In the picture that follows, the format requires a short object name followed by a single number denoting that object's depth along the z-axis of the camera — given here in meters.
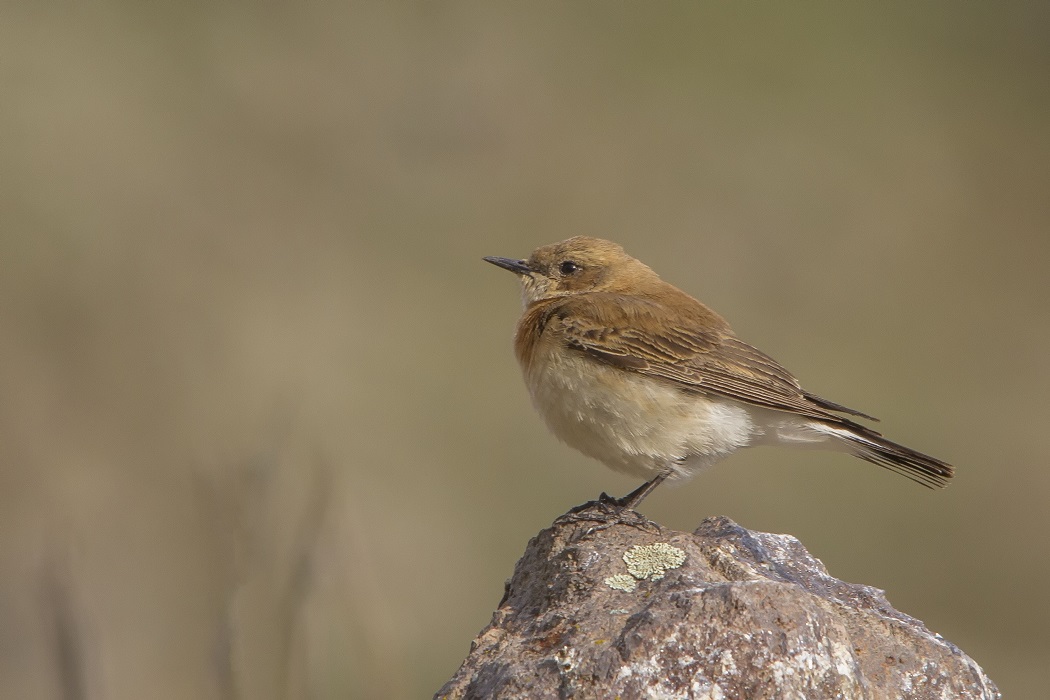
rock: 7.39
